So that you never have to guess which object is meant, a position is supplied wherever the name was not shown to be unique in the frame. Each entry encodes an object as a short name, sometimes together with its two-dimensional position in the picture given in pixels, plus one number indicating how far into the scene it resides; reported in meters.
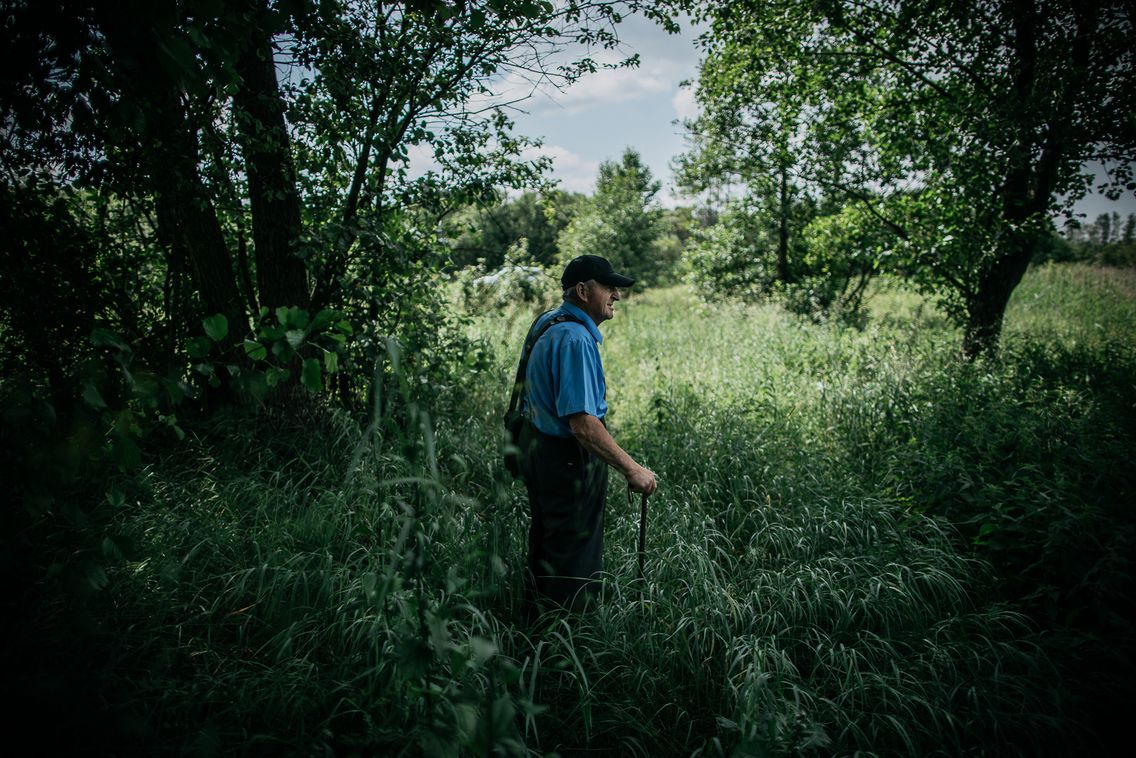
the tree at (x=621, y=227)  21.45
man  2.55
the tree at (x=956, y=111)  5.46
